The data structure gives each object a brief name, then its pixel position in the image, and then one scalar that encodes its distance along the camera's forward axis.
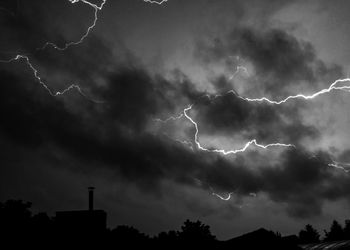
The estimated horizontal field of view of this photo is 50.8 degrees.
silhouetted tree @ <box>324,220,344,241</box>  49.34
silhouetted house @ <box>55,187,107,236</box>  17.17
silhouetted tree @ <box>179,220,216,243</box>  34.87
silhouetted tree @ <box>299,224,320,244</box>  56.82
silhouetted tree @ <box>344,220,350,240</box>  47.91
